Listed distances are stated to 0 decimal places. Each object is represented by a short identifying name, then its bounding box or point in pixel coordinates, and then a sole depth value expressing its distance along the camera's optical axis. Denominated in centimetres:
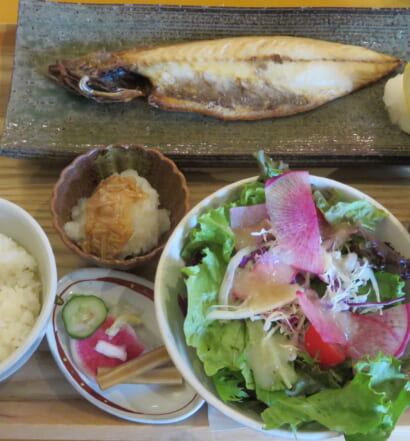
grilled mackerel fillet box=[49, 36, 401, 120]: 48
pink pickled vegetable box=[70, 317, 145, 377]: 37
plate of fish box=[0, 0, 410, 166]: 46
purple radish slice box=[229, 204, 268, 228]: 34
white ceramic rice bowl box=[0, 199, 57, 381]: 32
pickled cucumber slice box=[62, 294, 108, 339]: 38
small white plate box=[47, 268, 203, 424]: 37
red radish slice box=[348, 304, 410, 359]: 31
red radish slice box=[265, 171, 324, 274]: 32
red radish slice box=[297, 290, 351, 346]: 31
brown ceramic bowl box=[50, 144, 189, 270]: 39
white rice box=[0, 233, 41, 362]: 34
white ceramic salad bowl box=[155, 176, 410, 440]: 30
